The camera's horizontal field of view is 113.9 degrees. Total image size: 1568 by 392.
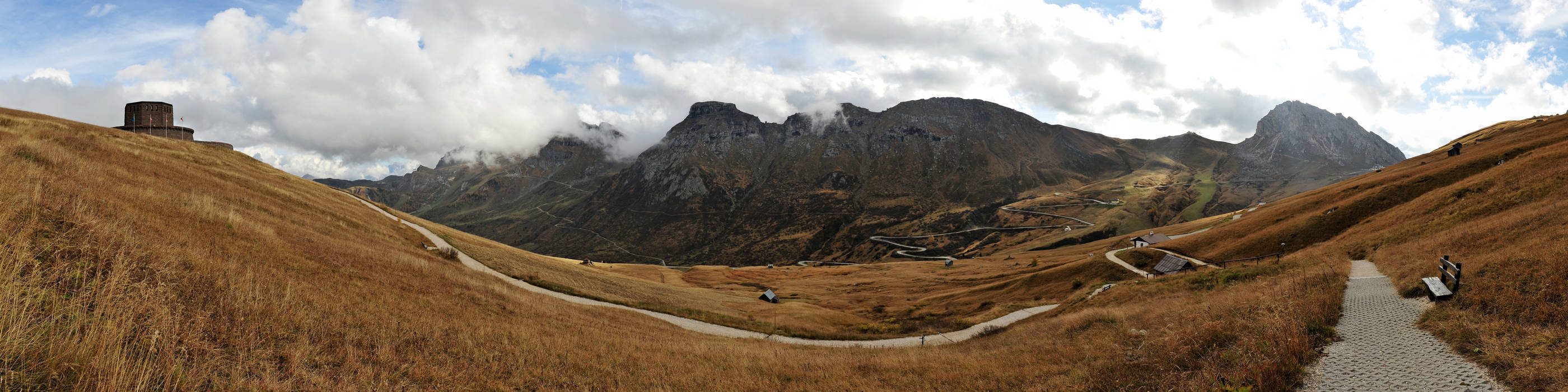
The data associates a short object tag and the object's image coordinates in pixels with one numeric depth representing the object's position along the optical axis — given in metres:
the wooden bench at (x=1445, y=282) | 13.52
